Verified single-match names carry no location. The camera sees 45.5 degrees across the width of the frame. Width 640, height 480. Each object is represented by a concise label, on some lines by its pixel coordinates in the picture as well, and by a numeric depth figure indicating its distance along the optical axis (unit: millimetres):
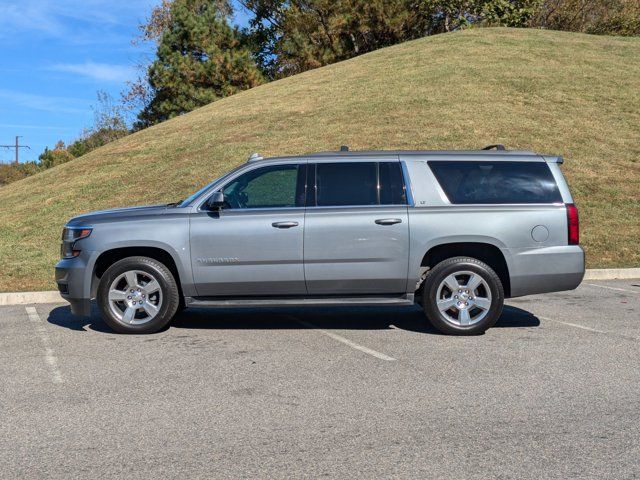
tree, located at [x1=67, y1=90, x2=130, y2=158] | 57156
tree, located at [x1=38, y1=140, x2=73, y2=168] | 61366
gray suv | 7957
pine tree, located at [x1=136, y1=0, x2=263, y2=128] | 49219
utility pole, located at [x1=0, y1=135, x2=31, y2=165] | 90438
